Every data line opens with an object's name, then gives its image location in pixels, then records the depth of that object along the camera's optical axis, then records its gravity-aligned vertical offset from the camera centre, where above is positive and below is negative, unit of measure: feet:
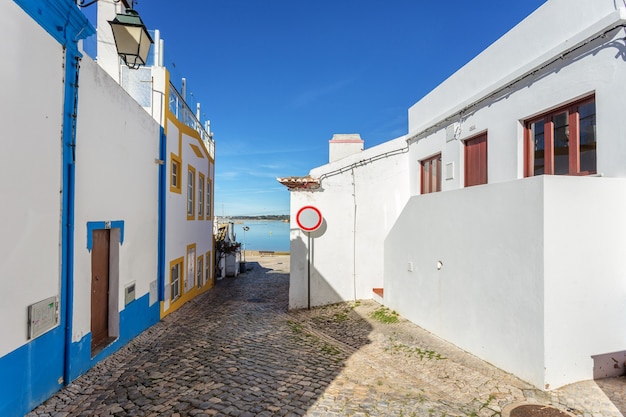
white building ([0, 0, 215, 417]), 13.70 +0.45
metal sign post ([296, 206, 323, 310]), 33.01 -0.65
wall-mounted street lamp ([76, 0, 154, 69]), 18.11 +9.41
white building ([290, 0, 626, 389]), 14.96 +0.31
